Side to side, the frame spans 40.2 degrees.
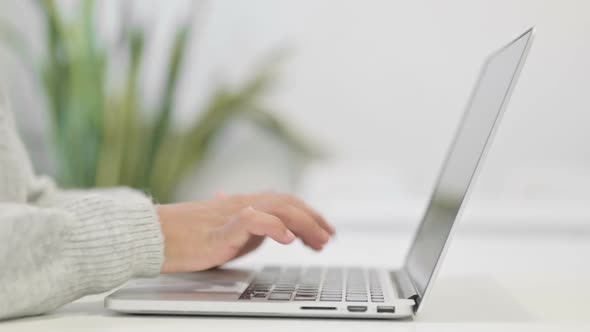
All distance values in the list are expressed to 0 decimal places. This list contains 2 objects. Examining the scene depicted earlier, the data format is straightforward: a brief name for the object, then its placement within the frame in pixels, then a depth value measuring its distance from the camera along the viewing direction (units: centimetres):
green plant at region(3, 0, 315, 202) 260
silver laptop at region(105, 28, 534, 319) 65
